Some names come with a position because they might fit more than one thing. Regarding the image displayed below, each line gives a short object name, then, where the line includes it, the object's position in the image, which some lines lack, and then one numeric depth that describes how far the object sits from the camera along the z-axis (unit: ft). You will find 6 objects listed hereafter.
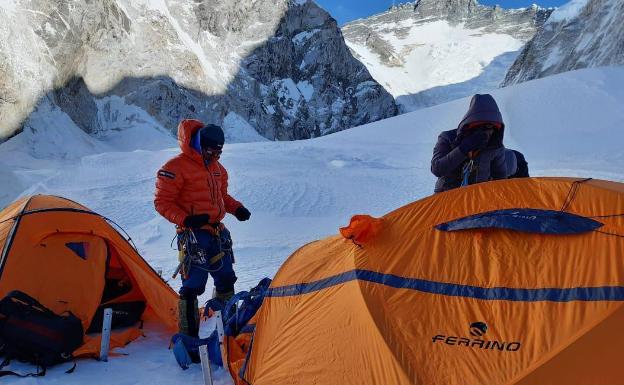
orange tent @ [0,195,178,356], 12.11
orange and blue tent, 7.13
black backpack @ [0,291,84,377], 10.75
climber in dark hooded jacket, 11.30
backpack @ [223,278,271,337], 11.23
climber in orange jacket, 12.06
